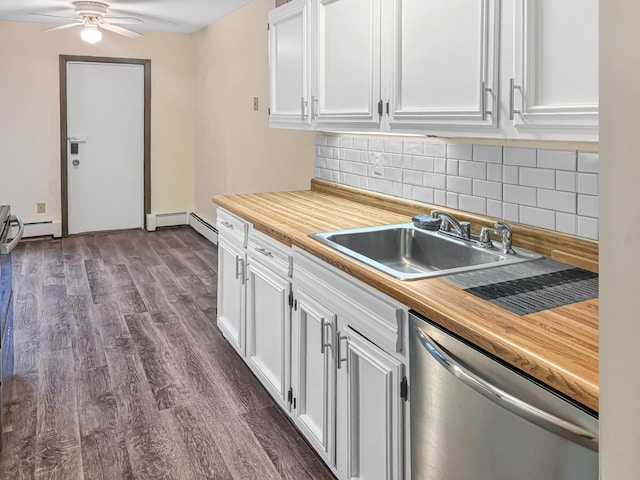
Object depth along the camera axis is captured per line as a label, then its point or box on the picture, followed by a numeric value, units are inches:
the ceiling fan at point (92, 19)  185.3
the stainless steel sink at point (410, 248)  77.5
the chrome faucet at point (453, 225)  81.0
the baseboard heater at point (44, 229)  234.8
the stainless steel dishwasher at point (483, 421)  40.2
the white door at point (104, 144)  239.5
